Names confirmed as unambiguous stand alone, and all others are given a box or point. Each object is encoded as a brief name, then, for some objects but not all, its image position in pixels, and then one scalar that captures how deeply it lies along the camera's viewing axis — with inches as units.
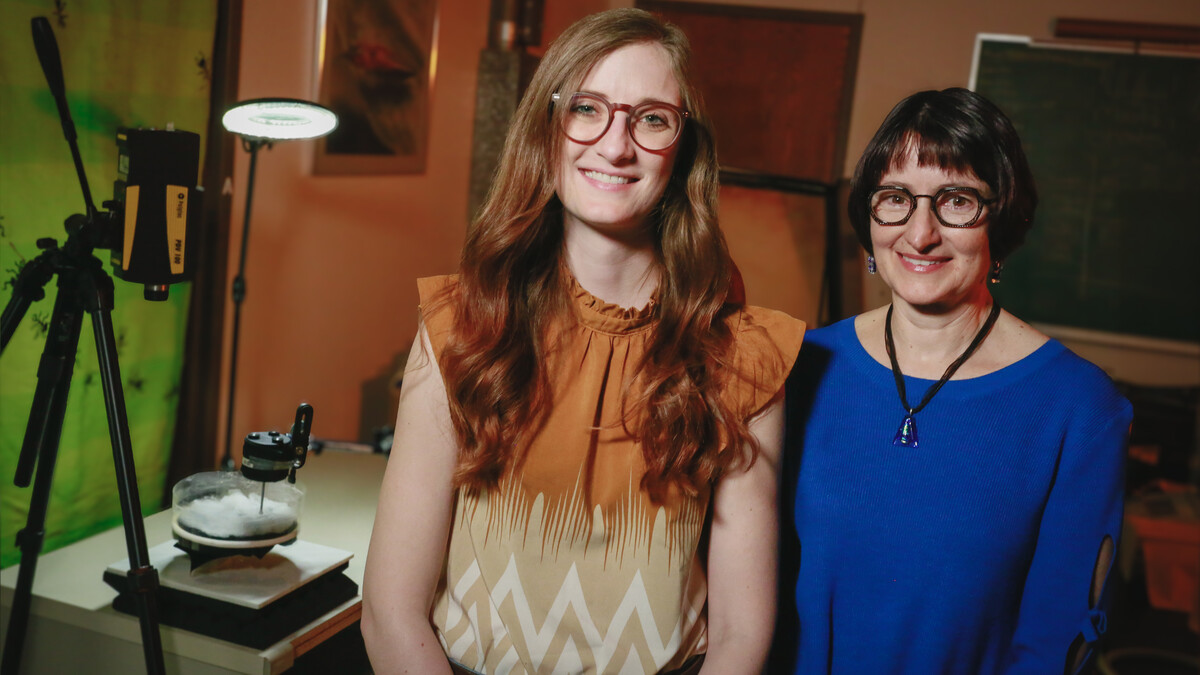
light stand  71.9
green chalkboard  176.4
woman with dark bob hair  51.9
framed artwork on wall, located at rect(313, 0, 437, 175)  121.5
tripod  53.7
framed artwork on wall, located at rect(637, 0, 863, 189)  181.8
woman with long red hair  50.7
